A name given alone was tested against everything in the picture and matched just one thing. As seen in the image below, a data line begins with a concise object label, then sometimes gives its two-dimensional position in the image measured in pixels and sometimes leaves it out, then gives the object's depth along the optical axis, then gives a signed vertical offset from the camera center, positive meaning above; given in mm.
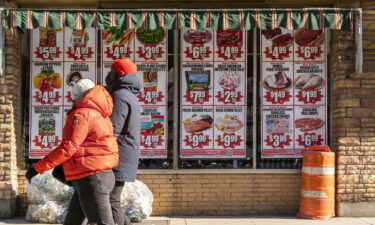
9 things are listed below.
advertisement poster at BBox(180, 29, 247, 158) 8109 +261
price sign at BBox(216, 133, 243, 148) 8125 -480
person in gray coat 5016 -132
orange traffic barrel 7605 -1133
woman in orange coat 4328 -398
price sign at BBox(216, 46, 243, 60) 8188 +960
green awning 7324 +1339
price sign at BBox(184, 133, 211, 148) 8102 -481
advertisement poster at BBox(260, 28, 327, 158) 8133 +297
